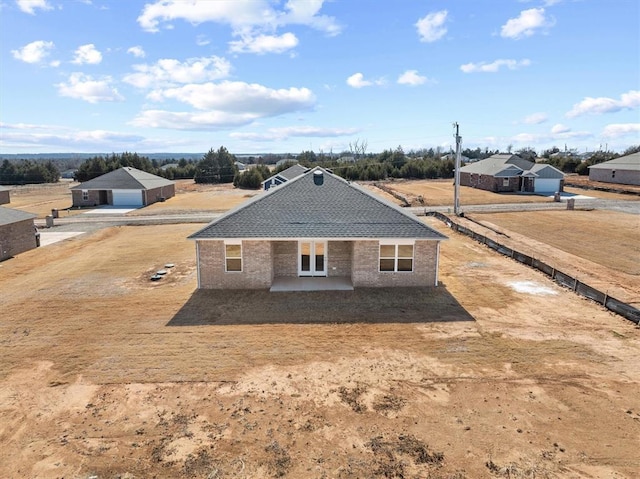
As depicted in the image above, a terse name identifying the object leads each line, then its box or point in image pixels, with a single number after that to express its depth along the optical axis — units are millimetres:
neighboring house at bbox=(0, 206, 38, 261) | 26875
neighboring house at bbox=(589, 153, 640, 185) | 64188
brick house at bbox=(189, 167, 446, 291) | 19125
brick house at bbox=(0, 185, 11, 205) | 53312
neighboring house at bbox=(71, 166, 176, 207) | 52500
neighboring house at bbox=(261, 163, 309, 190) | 54969
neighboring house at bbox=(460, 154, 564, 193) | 59250
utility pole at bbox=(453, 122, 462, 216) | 42156
